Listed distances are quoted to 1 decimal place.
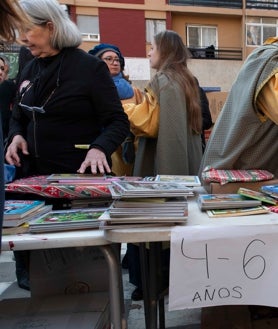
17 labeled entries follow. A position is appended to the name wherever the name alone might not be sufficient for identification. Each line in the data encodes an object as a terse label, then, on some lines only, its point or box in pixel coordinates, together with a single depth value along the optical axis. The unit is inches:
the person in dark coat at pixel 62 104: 58.5
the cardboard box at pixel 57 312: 42.8
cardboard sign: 34.8
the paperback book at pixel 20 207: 39.0
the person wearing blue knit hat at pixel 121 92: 90.8
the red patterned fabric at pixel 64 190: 45.4
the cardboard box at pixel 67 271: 54.0
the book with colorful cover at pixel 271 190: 43.4
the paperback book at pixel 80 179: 47.3
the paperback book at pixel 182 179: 50.5
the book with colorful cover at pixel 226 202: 40.7
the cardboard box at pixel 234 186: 47.6
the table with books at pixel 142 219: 34.8
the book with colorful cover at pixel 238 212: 39.1
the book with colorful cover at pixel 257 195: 42.4
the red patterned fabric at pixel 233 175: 47.6
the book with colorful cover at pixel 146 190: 37.1
